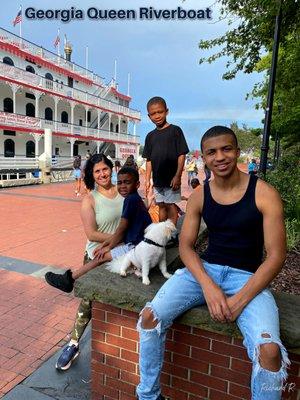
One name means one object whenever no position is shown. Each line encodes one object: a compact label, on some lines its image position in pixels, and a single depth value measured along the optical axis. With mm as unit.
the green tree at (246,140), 65625
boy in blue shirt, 2852
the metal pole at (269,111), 6012
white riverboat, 24172
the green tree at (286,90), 8094
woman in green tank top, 3031
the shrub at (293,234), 4496
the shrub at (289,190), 5199
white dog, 2445
